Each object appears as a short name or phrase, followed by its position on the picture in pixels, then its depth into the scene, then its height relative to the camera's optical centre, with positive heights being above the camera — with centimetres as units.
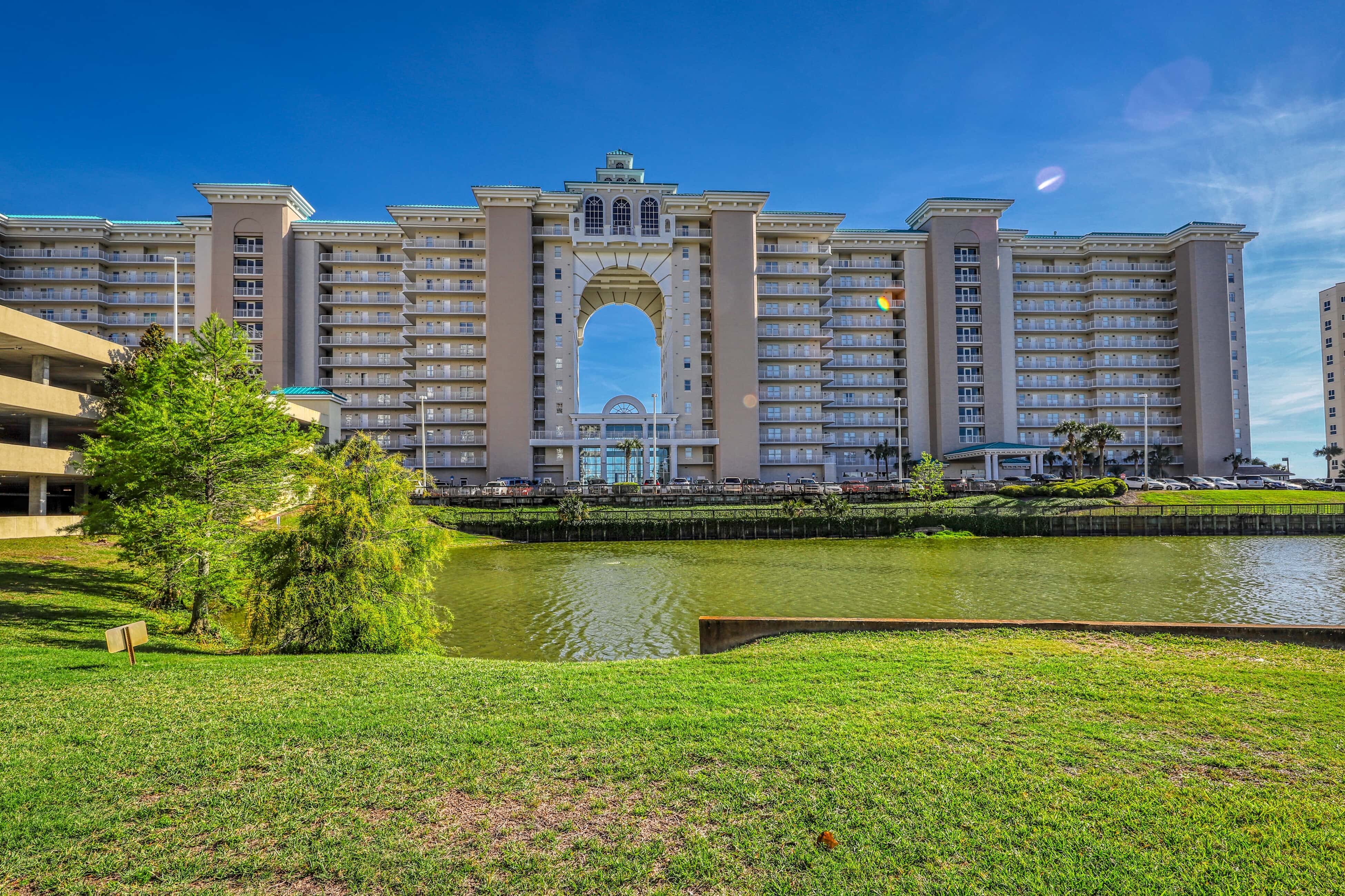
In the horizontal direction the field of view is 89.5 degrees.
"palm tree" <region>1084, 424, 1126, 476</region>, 5722 +260
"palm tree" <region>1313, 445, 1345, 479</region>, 8839 +146
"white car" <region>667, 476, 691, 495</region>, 5197 -156
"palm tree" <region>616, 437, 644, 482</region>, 6512 +221
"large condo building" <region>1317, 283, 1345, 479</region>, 9394 +1729
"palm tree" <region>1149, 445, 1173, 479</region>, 7631 +72
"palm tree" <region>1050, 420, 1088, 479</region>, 5819 +212
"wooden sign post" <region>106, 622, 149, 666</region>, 940 -235
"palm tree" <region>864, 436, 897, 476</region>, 7500 +150
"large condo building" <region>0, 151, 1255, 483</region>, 6794 +1638
